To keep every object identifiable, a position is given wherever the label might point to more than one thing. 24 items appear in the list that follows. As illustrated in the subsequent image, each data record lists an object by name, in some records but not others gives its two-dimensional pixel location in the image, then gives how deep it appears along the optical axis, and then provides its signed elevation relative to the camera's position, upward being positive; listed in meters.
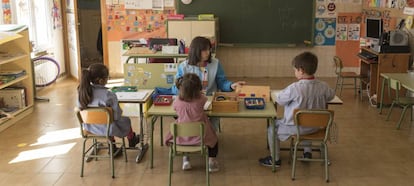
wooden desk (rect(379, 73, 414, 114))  5.68 -0.85
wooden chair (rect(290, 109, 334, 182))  4.08 -0.96
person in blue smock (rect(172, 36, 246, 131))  4.73 -0.57
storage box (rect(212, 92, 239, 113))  4.23 -0.81
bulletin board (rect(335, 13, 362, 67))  9.17 -0.48
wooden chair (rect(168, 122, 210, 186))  3.84 -1.07
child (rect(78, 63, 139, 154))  4.34 -0.72
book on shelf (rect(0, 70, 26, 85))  6.29 -0.80
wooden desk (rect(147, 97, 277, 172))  4.16 -0.87
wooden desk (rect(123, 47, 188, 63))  6.30 -0.53
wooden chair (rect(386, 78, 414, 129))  5.80 -1.11
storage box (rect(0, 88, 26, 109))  6.55 -1.12
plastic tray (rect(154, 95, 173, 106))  4.41 -0.81
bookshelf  6.20 -0.83
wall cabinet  8.40 -0.25
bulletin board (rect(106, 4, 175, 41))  9.16 -0.14
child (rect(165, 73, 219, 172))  4.04 -0.76
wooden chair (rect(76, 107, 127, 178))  4.21 -0.93
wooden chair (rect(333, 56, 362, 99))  7.59 -0.99
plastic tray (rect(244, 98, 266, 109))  4.31 -0.82
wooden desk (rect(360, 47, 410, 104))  6.86 -0.76
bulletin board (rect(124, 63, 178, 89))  5.82 -0.74
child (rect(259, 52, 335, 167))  4.21 -0.71
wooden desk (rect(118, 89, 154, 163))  4.48 -0.99
